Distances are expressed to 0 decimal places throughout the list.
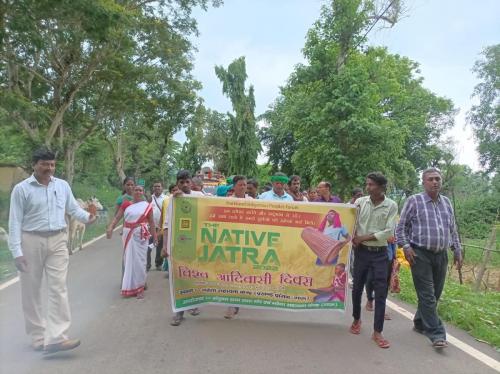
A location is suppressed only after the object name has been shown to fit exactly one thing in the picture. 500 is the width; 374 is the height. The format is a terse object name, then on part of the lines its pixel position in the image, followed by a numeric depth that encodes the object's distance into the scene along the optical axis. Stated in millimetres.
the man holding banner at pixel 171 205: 5461
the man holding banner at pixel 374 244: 4934
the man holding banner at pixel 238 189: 5907
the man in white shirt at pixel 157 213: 8645
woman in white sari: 6824
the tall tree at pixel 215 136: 46594
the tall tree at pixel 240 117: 29062
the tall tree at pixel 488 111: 34156
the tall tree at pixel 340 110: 12789
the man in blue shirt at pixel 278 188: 6664
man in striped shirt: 4855
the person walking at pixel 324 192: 7688
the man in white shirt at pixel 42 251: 4383
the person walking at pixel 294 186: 8250
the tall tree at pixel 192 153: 42575
